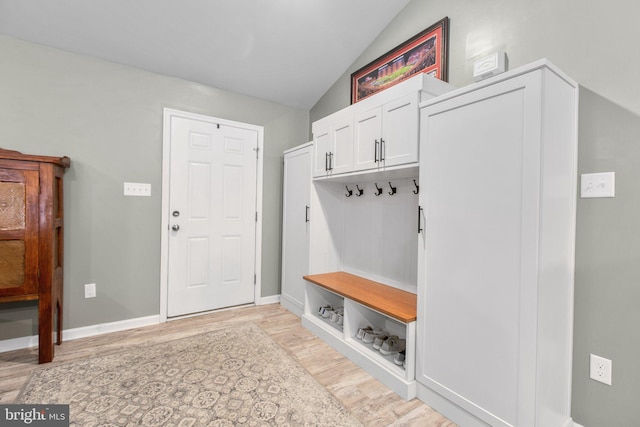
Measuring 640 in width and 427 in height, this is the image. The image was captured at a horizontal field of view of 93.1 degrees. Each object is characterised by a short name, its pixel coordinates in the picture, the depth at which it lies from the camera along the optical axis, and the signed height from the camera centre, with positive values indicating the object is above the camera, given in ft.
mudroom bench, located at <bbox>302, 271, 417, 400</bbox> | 6.16 -2.93
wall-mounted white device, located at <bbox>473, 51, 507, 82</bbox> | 5.16 +2.58
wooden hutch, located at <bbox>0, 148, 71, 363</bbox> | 6.73 -0.63
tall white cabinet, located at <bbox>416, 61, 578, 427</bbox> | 4.38 -0.54
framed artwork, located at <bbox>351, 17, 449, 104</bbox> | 7.41 +4.19
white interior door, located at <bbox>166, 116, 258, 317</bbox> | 10.03 -0.22
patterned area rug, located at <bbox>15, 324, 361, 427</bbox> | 5.37 -3.66
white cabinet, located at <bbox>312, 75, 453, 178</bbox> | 6.37 +2.00
